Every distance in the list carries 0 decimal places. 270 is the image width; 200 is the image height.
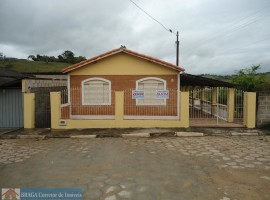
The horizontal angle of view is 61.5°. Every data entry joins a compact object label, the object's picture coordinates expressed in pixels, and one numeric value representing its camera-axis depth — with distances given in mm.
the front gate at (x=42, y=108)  12257
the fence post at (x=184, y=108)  11117
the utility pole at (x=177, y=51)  24000
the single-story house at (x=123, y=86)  12531
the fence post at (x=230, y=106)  12781
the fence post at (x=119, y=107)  11422
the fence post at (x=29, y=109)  11805
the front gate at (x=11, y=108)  12641
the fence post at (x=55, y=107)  11508
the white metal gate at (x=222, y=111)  12516
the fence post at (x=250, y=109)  11156
